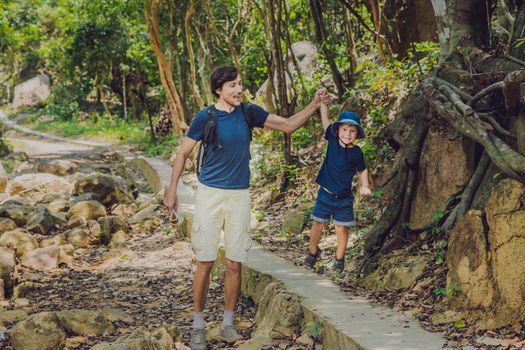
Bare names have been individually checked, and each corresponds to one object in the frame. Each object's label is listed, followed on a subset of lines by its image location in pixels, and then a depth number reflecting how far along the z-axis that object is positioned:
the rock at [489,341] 4.16
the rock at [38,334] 5.26
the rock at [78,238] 10.52
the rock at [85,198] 12.73
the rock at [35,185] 15.02
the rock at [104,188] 13.55
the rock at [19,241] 9.55
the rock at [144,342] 4.92
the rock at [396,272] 5.45
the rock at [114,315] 6.42
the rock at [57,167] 18.27
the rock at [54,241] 10.36
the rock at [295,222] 8.55
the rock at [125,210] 12.94
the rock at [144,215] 11.96
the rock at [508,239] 4.33
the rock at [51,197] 13.68
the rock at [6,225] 10.80
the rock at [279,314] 5.37
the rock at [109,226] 10.86
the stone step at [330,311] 4.36
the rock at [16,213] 11.45
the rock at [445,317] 4.64
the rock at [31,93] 41.19
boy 6.16
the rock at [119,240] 10.52
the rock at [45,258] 9.02
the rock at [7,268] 7.66
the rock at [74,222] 11.50
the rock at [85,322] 5.83
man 5.15
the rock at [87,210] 12.03
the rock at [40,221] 11.10
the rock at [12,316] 6.41
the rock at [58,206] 12.79
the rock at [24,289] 7.55
